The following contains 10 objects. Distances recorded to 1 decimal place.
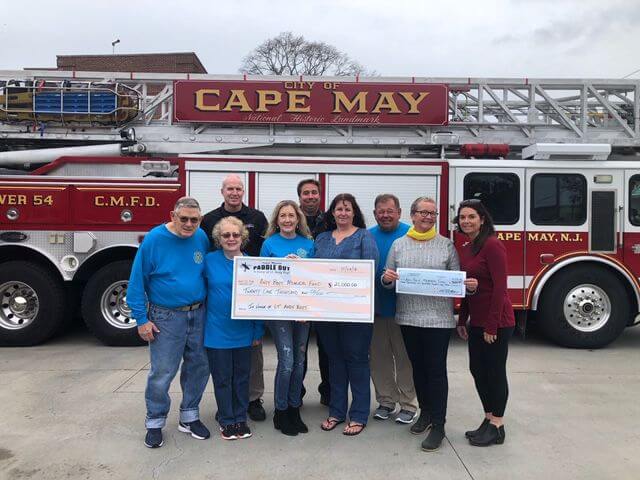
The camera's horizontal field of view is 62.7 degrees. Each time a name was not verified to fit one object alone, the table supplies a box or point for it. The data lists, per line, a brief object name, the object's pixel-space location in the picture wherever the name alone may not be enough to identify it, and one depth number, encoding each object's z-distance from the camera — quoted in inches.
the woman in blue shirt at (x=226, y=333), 142.0
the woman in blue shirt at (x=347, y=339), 144.8
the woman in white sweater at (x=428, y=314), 139.3
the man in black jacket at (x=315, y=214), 168.6
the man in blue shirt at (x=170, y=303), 137.0
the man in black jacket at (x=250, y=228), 158.6
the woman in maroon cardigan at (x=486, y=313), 134.2
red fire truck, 243.0
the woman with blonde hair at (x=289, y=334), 144.4
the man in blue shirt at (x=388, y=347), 154.4
